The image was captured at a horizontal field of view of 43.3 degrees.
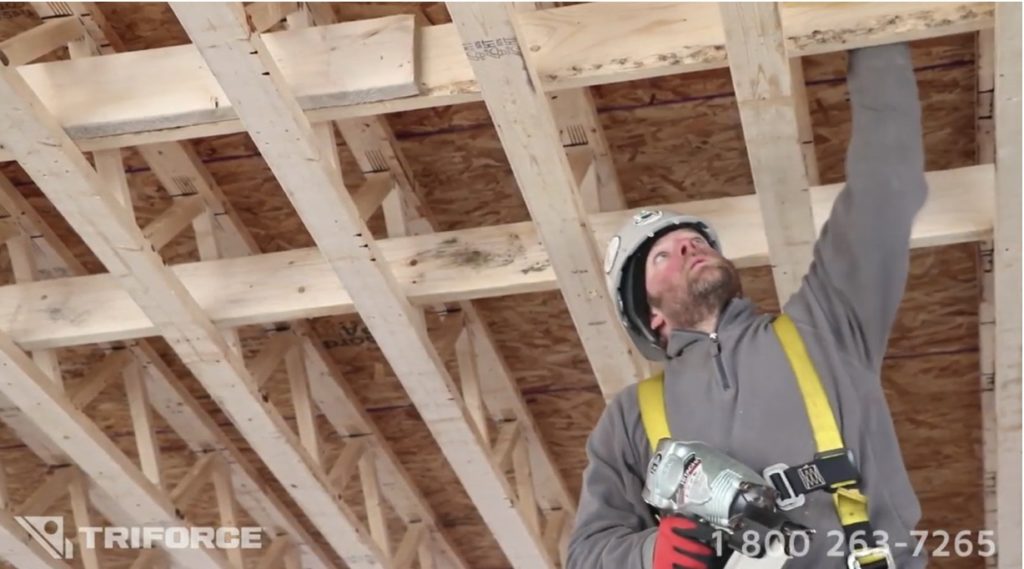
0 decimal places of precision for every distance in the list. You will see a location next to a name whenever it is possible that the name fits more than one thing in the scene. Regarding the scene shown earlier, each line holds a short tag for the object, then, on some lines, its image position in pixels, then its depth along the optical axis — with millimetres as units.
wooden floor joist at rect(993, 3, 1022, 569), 2668
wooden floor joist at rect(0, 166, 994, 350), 3252
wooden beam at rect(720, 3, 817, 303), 2596
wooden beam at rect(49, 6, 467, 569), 3947
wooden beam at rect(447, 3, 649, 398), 2664
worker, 2574
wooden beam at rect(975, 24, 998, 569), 3441
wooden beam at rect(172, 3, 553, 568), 2758
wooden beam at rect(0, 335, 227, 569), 3758
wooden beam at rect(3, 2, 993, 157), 2666
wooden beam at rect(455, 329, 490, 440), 4223
